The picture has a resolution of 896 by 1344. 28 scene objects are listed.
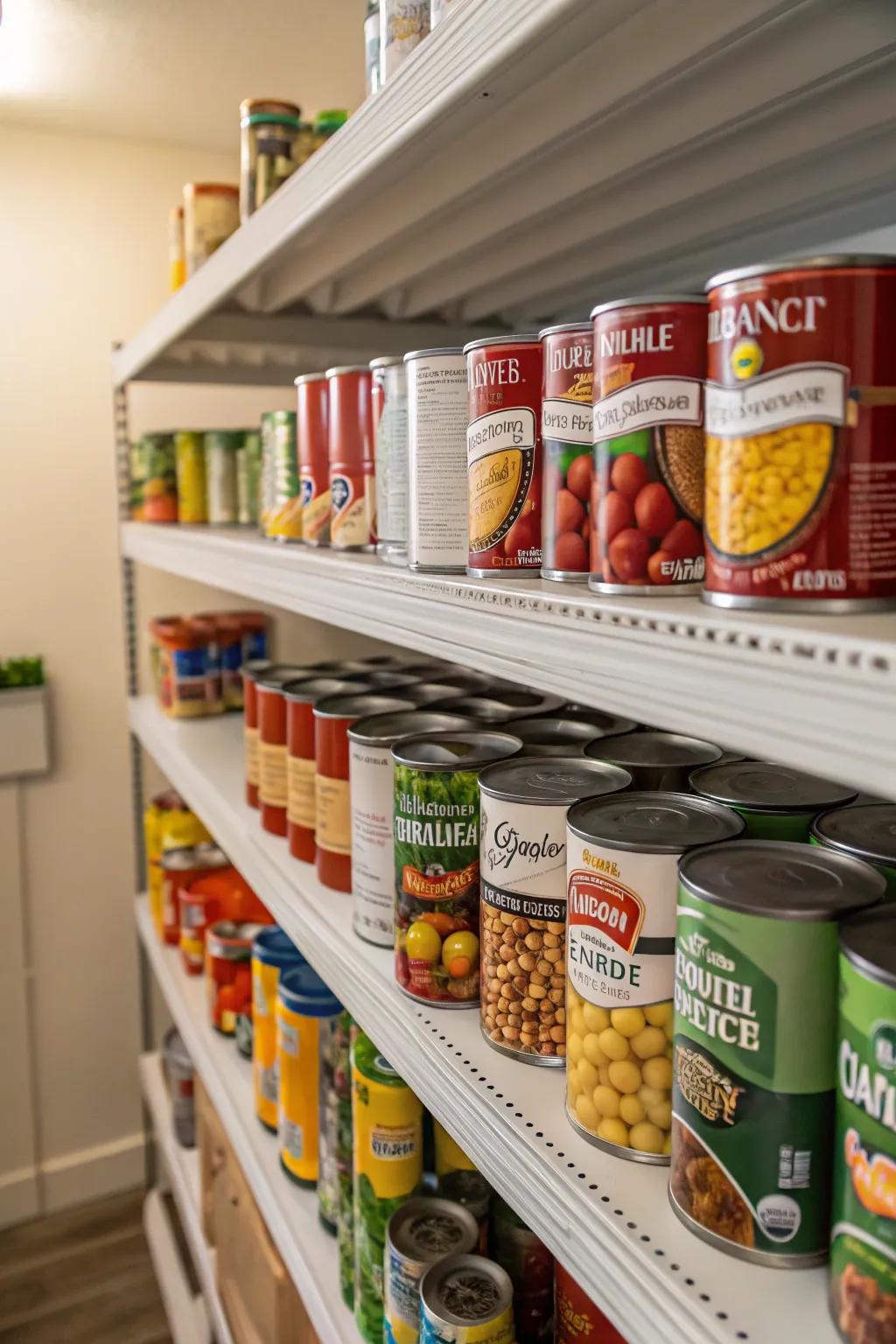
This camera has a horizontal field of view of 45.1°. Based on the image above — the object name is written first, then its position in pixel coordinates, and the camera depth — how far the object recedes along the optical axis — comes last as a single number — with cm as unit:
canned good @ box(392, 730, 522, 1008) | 93
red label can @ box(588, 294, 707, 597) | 64
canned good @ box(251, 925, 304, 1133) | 154
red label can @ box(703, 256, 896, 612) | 53
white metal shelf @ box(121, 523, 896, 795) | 46
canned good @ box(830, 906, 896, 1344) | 51
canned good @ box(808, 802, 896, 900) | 65
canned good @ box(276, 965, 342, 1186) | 137
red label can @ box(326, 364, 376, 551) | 118
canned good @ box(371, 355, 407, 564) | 102
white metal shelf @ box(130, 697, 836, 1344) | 59
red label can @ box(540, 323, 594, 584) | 74
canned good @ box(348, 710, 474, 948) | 108
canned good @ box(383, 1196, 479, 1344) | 102
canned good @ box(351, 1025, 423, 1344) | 110
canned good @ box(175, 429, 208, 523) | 224
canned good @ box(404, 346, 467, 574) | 89
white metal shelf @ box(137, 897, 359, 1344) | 125
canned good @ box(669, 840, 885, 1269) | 58
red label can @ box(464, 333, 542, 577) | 81
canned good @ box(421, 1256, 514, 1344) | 91
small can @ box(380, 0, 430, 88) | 96
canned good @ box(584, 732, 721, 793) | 90
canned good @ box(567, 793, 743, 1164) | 69
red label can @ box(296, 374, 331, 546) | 129
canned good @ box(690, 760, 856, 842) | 76
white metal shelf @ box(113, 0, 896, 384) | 72
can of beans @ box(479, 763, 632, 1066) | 82
